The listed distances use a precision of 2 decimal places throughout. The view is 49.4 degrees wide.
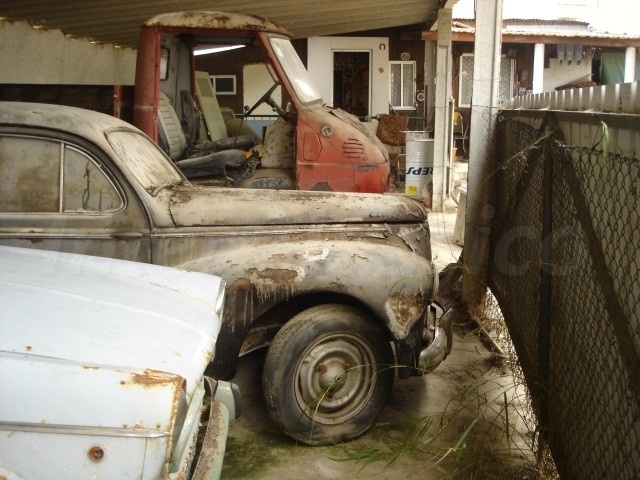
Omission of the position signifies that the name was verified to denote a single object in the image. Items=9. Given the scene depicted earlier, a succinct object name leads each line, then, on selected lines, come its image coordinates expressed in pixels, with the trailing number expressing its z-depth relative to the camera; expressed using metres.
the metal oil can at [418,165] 11.92
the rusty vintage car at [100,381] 1.93
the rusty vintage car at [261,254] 3.62
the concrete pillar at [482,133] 6.16
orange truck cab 6.44
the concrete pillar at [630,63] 19.44
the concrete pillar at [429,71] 18.17
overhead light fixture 7.12
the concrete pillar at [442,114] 11.84
